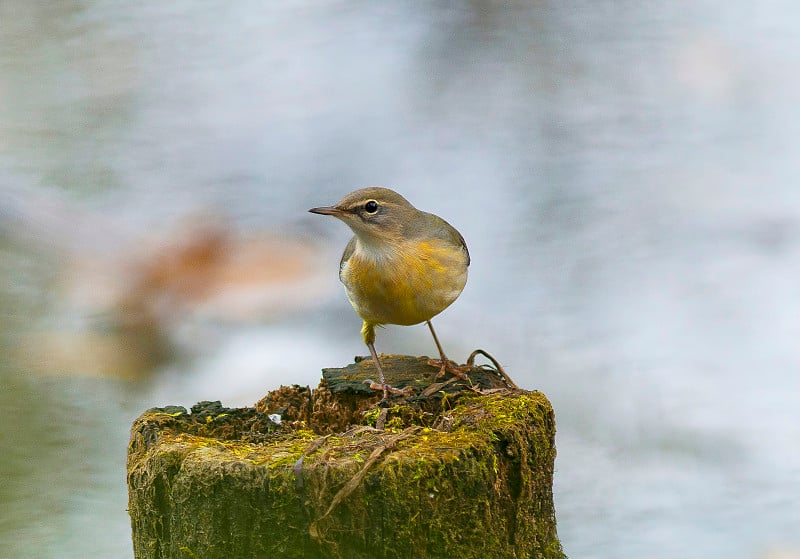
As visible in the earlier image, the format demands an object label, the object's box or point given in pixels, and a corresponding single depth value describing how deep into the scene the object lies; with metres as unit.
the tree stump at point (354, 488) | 4.58
